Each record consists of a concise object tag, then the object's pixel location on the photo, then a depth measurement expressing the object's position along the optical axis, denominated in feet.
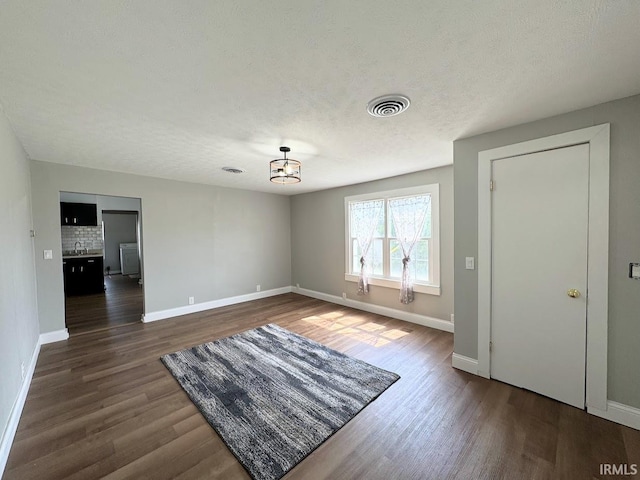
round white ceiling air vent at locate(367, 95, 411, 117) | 6.02
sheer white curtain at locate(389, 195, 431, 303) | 13.32
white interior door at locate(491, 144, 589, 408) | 6.84
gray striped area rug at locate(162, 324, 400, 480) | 5.74
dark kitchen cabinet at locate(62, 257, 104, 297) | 20.10
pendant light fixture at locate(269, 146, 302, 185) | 9.01
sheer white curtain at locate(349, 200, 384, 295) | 15.36
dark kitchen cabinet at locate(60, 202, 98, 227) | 20.02
